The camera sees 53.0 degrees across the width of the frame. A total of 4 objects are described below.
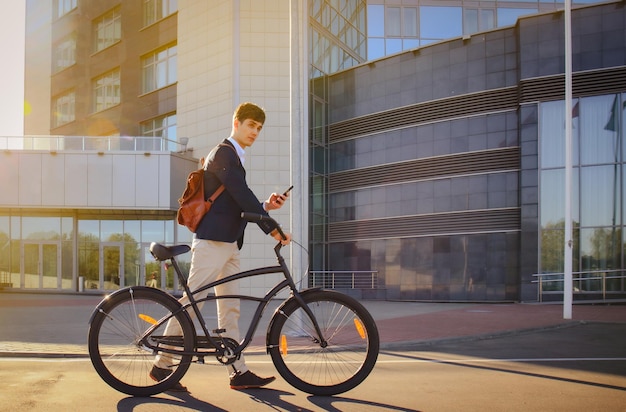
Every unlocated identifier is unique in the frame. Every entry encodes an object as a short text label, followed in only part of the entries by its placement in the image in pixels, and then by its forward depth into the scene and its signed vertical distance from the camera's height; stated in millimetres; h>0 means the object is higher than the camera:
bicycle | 4562 -992
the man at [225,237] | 4660 -246
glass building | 19734 +1967
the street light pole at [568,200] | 12664 +109
